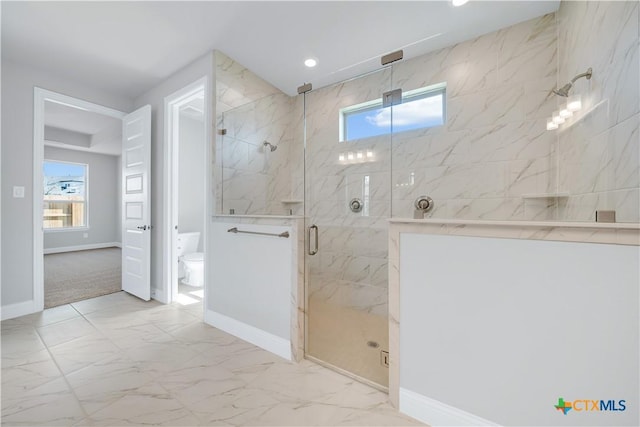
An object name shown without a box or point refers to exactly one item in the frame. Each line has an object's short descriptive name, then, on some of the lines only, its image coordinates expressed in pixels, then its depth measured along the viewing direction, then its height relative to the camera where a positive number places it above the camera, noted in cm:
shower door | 192 -3
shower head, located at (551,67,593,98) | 152 +83
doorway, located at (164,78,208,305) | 290 +29
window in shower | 197 +83
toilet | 351 -66
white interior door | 298 +12
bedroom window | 586 +43
